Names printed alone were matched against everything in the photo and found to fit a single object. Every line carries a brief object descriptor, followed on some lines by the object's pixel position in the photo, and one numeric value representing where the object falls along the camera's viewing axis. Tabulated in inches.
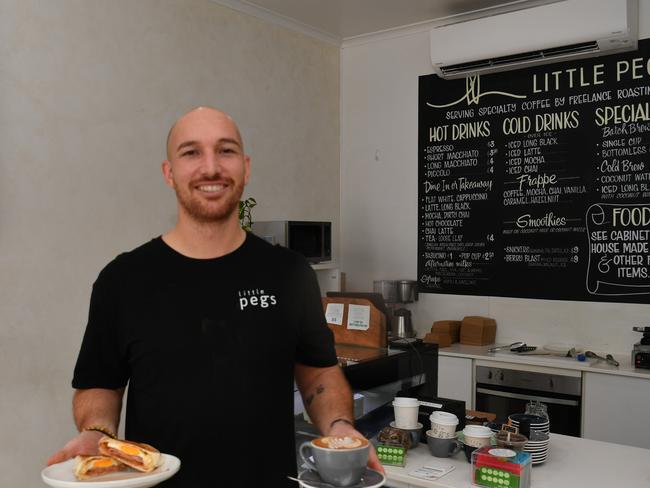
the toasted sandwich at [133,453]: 47.8
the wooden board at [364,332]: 111.0
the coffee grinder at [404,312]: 169.9
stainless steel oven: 146.2
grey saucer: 49.5
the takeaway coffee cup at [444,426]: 92.7
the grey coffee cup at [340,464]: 49.5
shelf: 175.8
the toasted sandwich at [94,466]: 47.0
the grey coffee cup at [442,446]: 92.7
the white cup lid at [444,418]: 92.9
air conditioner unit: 147.6
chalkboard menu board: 155.4
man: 54.2
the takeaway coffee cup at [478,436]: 89.8
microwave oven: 153.6
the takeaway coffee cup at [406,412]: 94.9
